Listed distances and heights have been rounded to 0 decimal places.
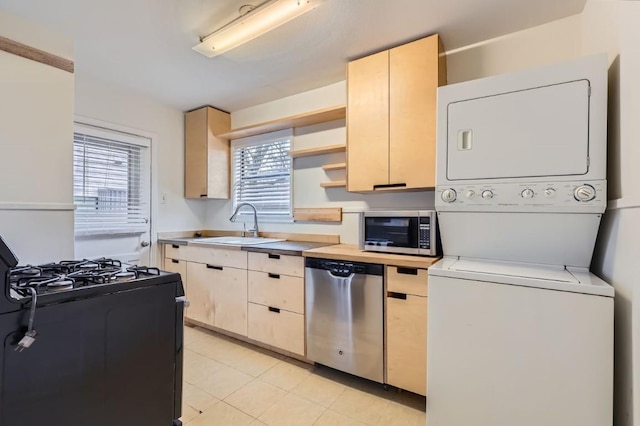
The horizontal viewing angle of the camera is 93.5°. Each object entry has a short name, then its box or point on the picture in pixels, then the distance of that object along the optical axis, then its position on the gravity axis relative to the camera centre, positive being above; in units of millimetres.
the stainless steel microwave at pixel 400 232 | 1866 -141
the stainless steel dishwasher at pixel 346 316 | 1918 -709
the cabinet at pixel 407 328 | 1766 -706
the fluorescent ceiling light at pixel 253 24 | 1657 +1128
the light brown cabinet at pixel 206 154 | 3328 +633
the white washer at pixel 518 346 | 1082 -535
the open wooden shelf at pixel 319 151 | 2612 +547
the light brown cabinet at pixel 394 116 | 2020 +675
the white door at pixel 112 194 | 2738 +157
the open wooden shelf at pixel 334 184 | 2645 +239
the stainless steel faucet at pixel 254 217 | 3277 -72
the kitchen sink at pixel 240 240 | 2773 -302
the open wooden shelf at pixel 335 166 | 2627 +395
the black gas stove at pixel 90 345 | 828 -437
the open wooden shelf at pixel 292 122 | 2581 +845
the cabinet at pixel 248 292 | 2283 -695
